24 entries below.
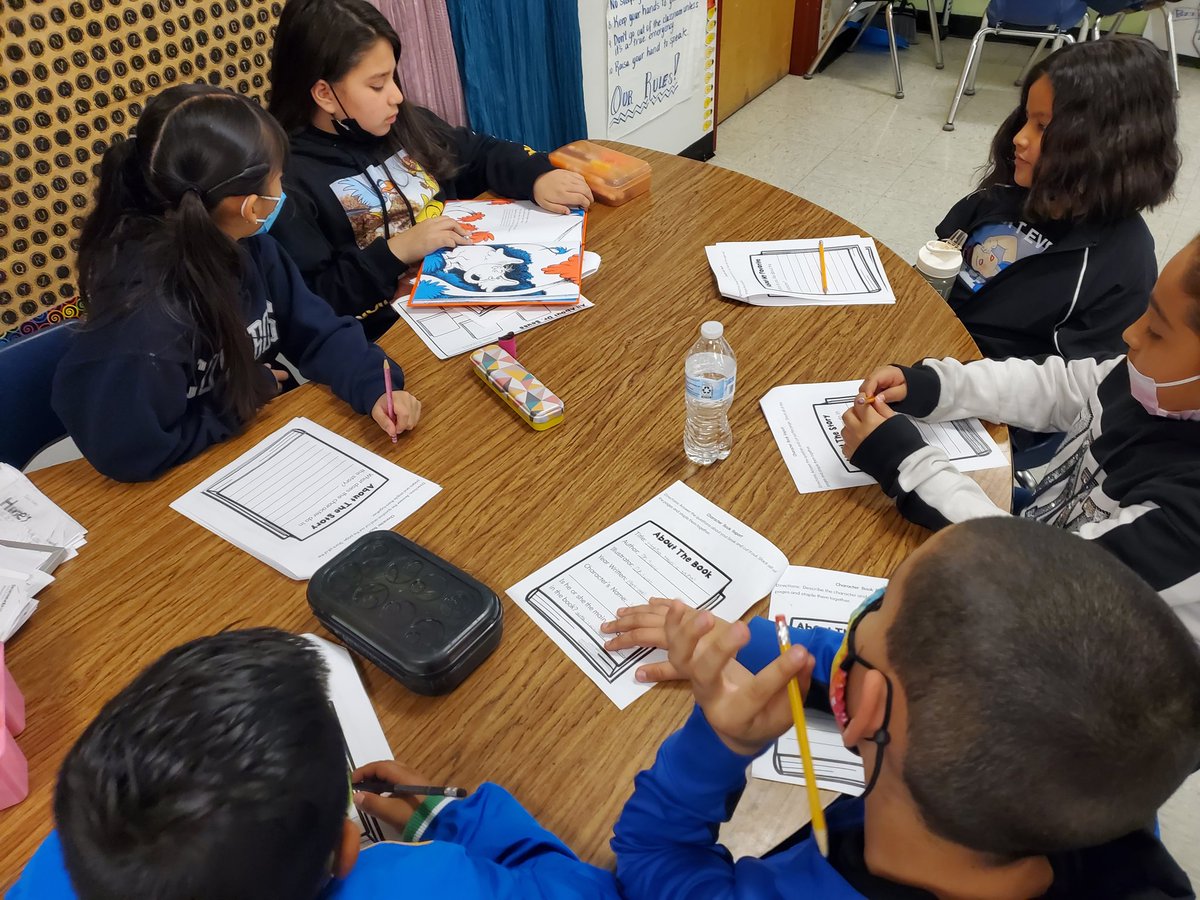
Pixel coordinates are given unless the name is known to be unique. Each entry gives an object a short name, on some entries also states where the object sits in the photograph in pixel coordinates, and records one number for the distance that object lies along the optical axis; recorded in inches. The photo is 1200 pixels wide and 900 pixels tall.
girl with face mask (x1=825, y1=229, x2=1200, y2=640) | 34.8
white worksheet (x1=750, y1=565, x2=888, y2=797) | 28.9
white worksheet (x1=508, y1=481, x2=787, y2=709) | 33.4
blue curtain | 81.0
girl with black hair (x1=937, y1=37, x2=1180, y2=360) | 51.3
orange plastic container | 63.6
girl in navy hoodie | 41.7
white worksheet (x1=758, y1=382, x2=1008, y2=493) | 41.1
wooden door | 135.0
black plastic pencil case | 31.5
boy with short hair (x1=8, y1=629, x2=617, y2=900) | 19.6
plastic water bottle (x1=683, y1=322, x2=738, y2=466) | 41.1
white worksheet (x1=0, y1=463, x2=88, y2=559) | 38.4
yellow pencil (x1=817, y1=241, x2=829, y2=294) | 53.9
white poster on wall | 103.3
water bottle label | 40.6
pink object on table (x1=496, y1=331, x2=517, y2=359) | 49.1
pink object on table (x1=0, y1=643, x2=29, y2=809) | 28.7
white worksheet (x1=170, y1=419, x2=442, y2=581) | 38.3
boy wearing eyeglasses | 19.0
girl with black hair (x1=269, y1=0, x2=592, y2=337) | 58.6
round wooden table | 30.7
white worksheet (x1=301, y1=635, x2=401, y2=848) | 29.5
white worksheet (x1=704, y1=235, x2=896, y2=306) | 53.2
